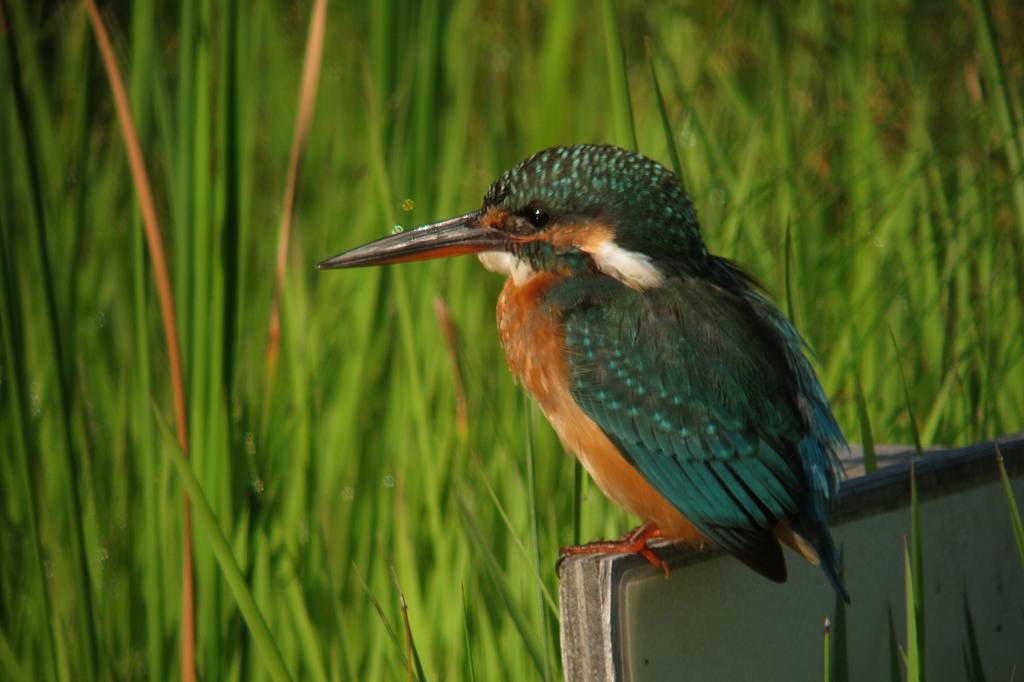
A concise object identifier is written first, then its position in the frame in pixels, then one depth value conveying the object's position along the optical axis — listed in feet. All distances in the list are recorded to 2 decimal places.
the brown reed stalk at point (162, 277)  11.03
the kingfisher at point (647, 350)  11.04
